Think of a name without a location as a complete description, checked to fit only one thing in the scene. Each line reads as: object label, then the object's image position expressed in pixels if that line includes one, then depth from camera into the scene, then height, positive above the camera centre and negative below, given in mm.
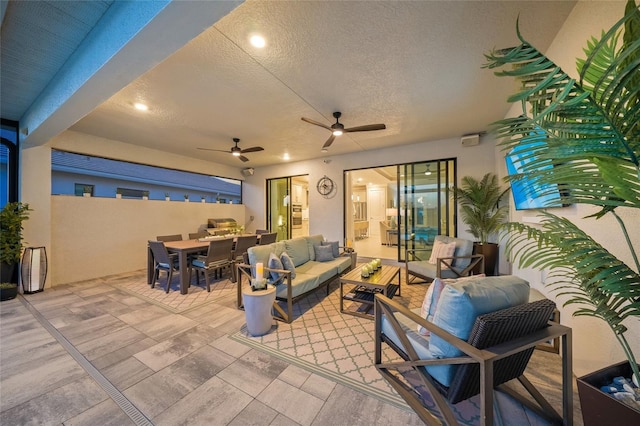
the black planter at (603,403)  902 -797
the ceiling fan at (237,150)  4684 +1316
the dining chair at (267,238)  4945 -559
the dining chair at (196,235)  5353 -534
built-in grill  6617 -310
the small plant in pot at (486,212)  4295 +19
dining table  3707 -675
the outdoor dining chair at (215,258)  3898 -813
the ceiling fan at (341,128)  3460 +1311
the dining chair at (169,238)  4785 -525
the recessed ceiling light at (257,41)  2062 +1594
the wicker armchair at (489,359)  1156 -828
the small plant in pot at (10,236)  3445 -339
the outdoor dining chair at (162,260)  3762 -802
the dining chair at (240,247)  4527 -672
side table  2438 -1046
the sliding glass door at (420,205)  5168 +188
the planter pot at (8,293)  3470 -1226
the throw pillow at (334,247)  4320 -647
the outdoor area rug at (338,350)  1598 -1327
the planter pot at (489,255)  4254 -789
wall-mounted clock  6405 +784
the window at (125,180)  4434 +855
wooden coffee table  2854 -1030
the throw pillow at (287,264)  3021 -684
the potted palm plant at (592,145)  689 +228
